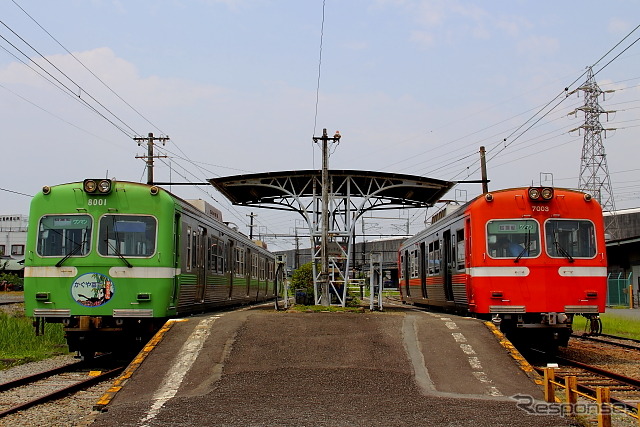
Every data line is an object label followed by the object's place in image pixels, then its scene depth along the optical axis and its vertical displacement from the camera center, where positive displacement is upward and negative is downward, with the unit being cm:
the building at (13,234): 6869 +522
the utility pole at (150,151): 3028 +593
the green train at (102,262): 1178 +43
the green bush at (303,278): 2309 +27
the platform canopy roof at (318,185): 1862 +273
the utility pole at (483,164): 2894 +492
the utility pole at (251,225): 6028 +516
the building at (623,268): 3255 +79
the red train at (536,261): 1247 +43
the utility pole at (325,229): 1805 +147
